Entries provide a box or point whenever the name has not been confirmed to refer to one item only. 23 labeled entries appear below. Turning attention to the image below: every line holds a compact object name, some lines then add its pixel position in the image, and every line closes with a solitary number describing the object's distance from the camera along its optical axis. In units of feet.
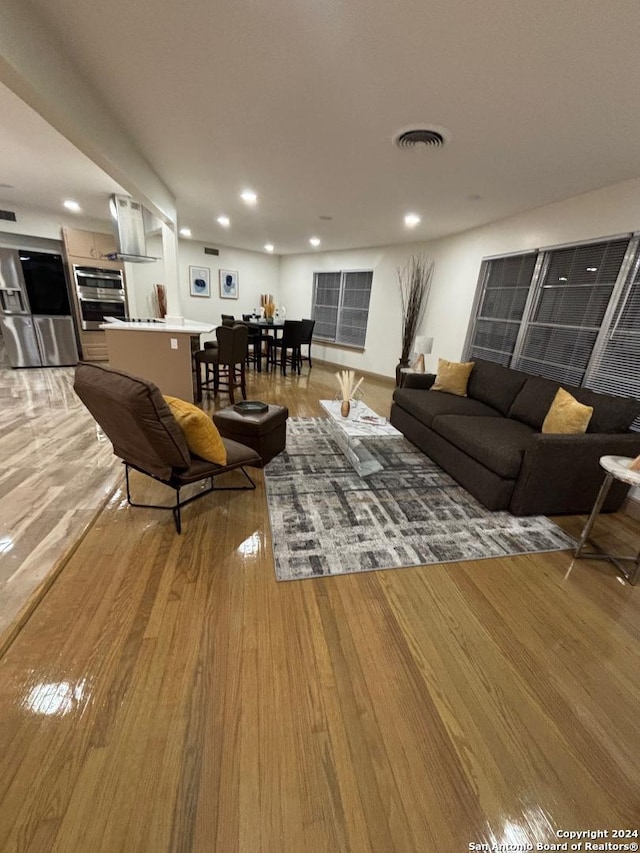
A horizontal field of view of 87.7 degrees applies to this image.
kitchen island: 13.17
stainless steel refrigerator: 17.42
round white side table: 6.07
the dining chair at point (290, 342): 20.99
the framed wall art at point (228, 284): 26.80
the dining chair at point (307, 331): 21.70
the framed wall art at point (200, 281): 25.37
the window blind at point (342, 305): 23.38
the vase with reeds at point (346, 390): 10.02
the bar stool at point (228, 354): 13.85
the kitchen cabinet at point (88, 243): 18.80
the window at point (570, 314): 9.53
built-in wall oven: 19.49
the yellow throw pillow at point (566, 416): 7.99
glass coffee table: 9.01
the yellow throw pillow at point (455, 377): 12.65
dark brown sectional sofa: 7.54
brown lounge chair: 5.58
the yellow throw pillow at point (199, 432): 6.45
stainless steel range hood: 13.94
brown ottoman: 9.03
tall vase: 19.17
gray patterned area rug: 6.43
